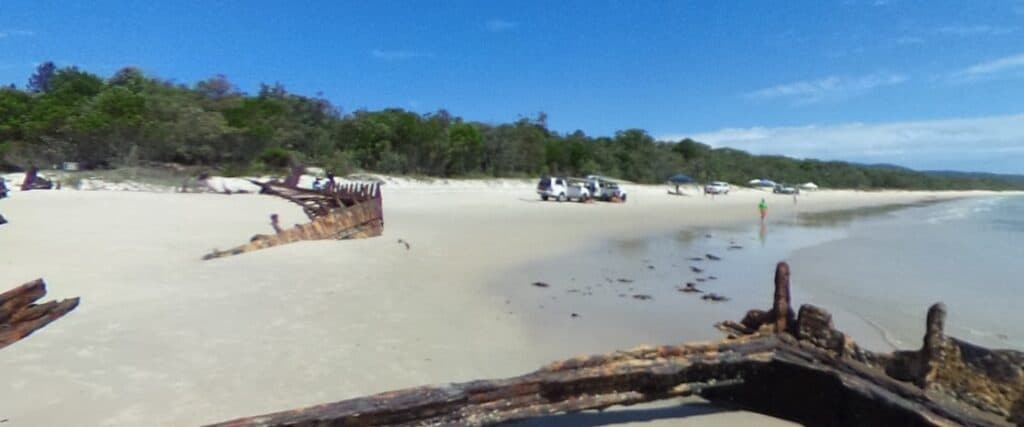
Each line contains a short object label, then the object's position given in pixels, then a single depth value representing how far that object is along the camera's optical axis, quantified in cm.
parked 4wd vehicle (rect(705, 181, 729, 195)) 5991
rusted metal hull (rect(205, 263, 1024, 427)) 318
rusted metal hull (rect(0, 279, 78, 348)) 271
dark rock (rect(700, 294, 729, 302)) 898
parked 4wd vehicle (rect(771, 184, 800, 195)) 7444
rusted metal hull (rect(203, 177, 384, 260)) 1246
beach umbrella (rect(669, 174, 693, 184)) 5717
